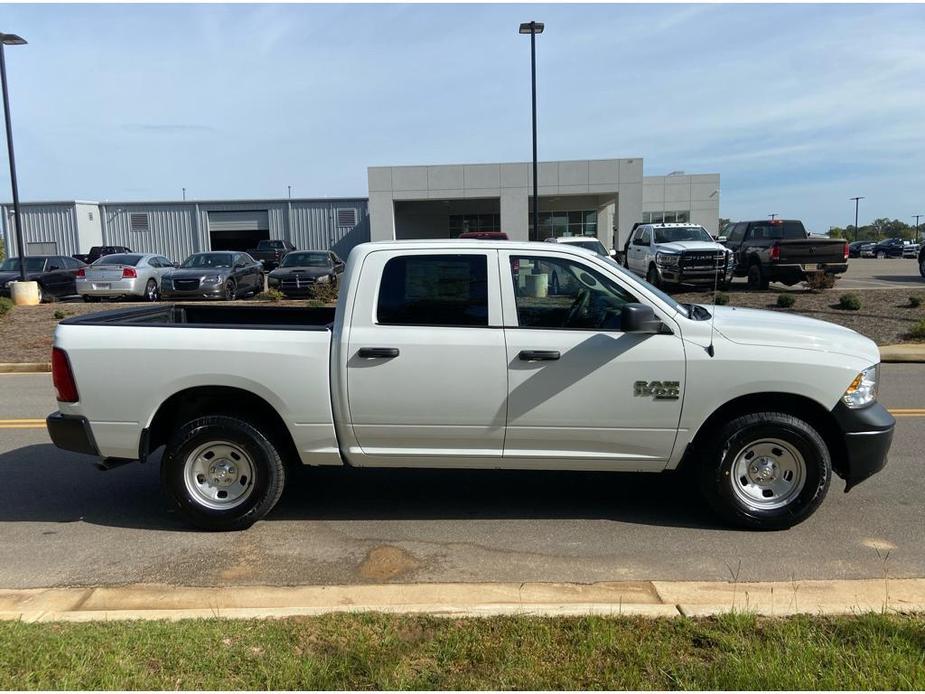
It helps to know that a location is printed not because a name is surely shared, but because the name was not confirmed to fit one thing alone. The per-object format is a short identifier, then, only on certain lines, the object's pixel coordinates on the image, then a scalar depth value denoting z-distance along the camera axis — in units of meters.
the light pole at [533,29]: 21.62
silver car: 20.38
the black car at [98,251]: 38.39
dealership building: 45.03
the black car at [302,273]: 21.55
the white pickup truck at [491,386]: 4.56
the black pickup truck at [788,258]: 19.00
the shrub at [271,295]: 21.19
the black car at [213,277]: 20.06
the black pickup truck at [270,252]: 39.56
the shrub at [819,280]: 18.58
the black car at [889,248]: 54.62
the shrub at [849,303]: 16.31
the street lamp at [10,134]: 19.89
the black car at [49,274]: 22.52
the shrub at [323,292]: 20.03
